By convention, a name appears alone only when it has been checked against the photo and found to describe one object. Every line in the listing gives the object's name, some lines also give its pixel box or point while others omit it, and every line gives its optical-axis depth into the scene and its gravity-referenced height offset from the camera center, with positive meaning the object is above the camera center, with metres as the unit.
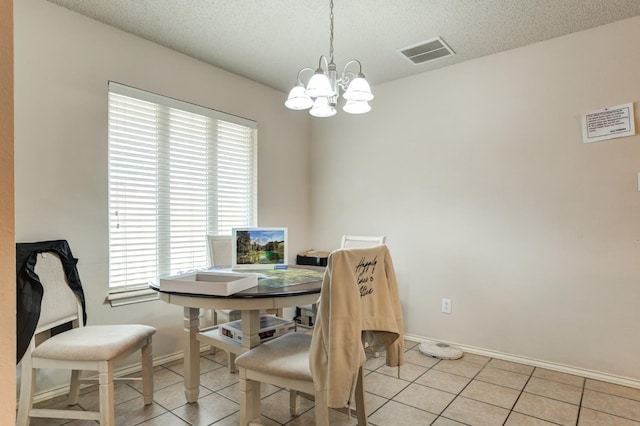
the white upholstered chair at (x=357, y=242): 2.97 -0.19
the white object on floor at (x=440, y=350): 2.86 -1.07
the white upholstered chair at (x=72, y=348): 1.73 -0.61
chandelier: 1.86 +0.69
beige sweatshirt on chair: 1.35 -0.41
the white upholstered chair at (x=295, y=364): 1.41 -0.61
